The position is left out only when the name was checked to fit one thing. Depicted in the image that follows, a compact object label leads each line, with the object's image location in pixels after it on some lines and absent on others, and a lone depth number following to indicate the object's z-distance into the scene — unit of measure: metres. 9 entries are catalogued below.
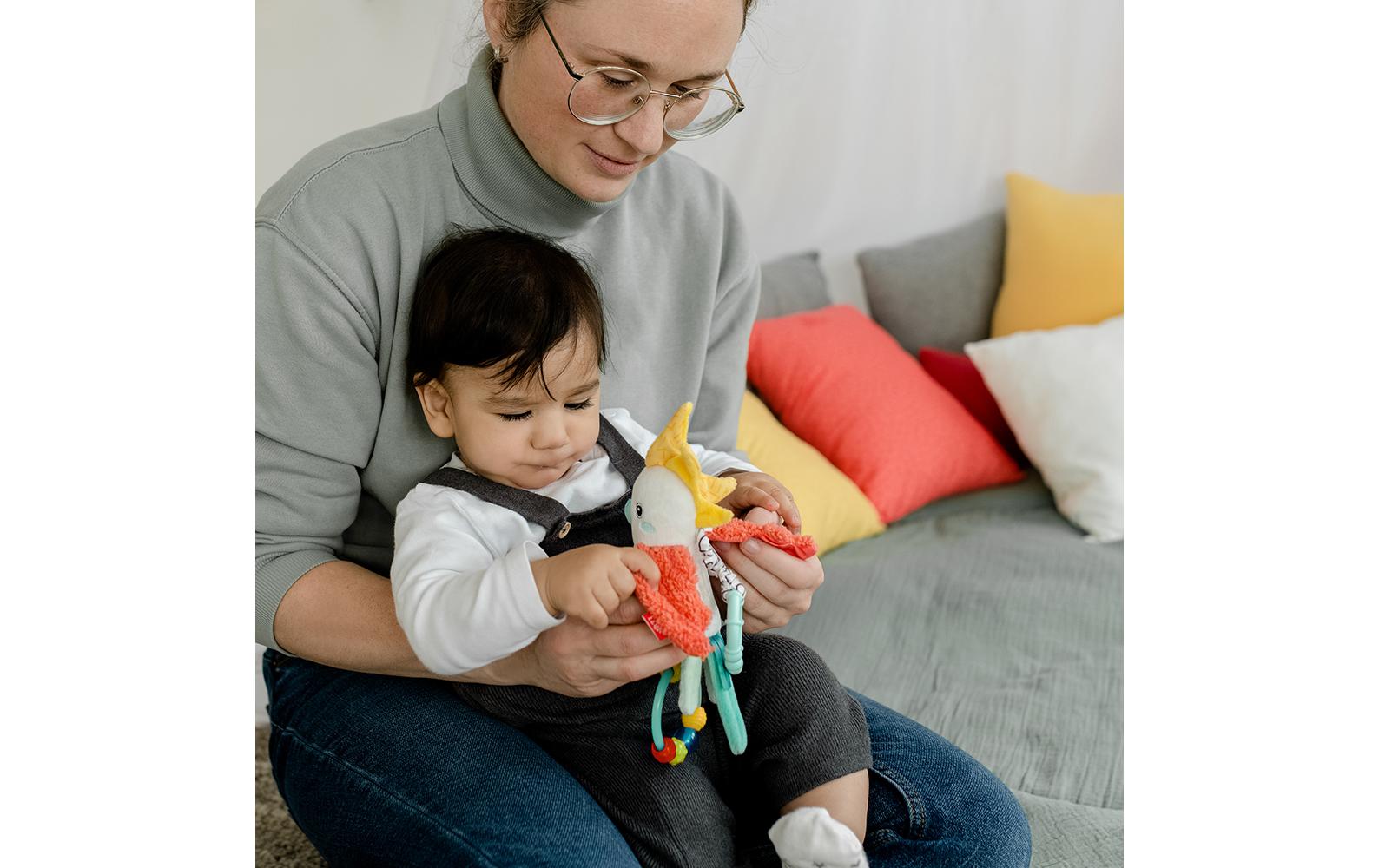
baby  0.97
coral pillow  2.15
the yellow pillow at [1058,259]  2.38
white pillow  2.11
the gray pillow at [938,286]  2.49
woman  0.94
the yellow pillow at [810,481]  2.01
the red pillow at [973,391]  2.37
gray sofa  1.40
